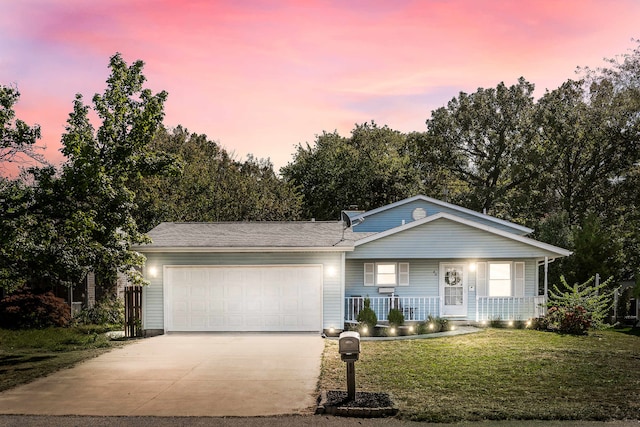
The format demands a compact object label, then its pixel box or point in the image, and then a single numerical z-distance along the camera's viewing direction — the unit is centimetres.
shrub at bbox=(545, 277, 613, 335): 1931
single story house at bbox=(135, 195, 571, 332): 1964
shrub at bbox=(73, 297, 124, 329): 2359
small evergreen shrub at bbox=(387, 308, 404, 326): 1909
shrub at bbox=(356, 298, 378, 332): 1903
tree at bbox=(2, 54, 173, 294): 1410
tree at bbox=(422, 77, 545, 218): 3950
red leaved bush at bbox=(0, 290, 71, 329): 2200
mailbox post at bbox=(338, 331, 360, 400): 994
